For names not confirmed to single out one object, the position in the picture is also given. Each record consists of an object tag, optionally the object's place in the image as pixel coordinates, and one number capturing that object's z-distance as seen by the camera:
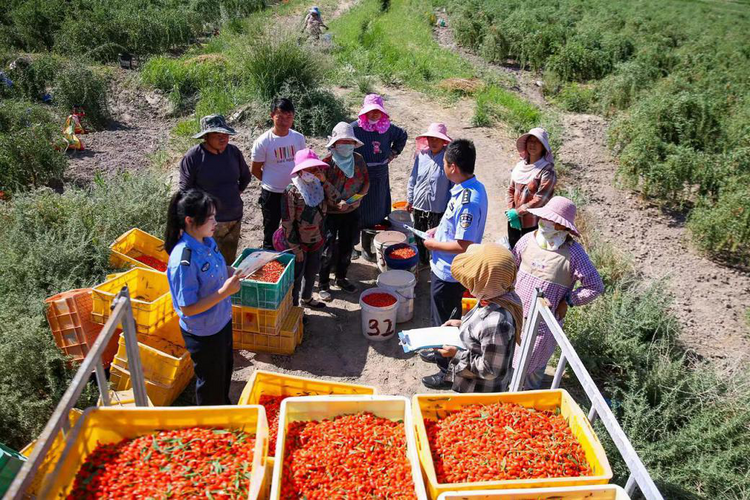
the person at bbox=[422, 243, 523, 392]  2.88
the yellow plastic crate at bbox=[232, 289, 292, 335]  4.56
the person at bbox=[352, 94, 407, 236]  5.53
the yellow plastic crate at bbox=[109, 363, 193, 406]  3.93
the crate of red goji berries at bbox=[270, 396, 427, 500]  2.15
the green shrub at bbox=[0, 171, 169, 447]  3.80
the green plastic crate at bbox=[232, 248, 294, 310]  4.40
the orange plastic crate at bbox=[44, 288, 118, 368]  4.06
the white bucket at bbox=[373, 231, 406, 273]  5.70
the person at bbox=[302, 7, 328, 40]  16.80
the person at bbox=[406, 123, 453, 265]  5.25
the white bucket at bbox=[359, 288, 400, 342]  4.95
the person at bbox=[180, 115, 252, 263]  4.51
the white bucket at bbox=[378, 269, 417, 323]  5.21
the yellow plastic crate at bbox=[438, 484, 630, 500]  2.03
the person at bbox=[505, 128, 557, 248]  4.83
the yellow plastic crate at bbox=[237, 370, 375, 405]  3.04
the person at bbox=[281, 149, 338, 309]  4.62
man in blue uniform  3.81
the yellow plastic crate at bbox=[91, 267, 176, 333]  3.97
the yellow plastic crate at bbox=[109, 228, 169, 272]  4.94
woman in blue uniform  2.99
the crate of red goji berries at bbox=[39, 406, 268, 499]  1.99
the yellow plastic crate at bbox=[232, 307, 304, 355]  4.73
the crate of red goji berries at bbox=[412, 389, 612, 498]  2.20
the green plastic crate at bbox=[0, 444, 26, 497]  2.54
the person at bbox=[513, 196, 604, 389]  3.50
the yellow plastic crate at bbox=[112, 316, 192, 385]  3.91
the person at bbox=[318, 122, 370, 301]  5.05
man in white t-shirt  5.07
